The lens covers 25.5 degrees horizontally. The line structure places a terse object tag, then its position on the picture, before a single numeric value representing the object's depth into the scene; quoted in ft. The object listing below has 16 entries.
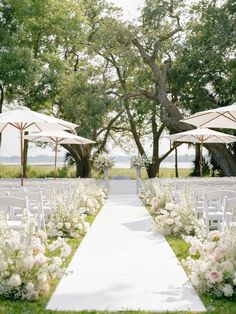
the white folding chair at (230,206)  20.74
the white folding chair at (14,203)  25.35
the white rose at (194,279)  19.42
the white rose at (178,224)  33.47
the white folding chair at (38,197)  29.12
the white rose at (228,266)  18.67
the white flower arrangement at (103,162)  88.22
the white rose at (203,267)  19.16
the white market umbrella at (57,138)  66.95
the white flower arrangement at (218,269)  18.72
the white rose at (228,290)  18.58
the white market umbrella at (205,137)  64.54
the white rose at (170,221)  33.58
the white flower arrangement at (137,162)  89.56
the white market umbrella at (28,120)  44.37
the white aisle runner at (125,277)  17.94
